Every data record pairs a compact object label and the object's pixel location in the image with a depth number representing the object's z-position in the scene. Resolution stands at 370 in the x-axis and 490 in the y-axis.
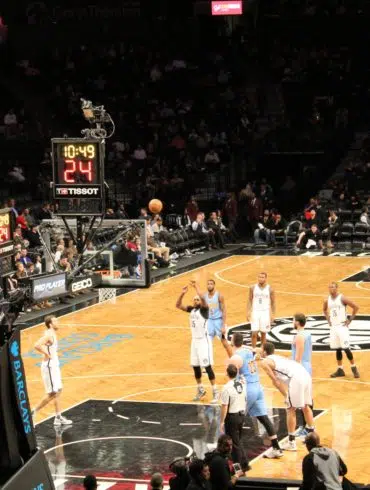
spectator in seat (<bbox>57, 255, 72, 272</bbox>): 19.51
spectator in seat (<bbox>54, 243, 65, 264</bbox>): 20.72
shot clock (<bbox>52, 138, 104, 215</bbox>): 18.16
